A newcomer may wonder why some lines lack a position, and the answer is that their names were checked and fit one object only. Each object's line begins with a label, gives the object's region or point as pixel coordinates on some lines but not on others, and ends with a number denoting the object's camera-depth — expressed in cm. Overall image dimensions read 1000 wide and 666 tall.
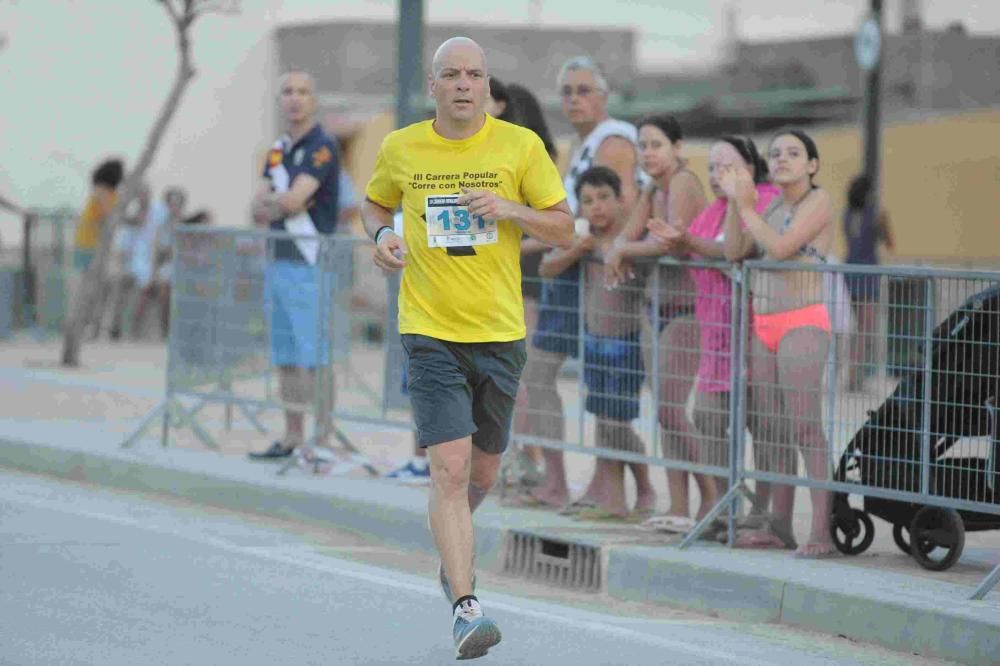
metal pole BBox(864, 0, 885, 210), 3766
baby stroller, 1555
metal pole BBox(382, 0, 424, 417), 2847
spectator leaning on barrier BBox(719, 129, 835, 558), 1667
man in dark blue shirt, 2152
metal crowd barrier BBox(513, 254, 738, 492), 1767
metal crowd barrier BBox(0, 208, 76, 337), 4328
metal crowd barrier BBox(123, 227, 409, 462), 2148
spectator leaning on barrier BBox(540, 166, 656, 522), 1817
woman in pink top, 1734
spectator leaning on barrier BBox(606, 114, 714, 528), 1773
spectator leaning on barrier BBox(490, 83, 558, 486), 1942
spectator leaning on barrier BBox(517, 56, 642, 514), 1892
